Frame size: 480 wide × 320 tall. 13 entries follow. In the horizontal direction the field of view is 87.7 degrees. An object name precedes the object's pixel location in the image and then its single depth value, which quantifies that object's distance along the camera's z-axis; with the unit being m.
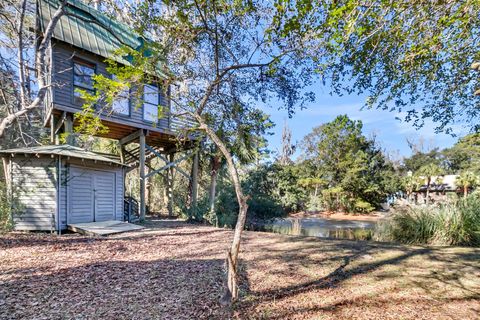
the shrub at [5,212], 6.34
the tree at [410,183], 22.25
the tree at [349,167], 19.97
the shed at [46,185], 7.35
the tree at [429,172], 23.42
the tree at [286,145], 29.14
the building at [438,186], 23.84
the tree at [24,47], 6.98
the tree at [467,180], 20.06
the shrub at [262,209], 12.82
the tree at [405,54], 3.13
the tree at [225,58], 3.80
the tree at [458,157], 28.52
